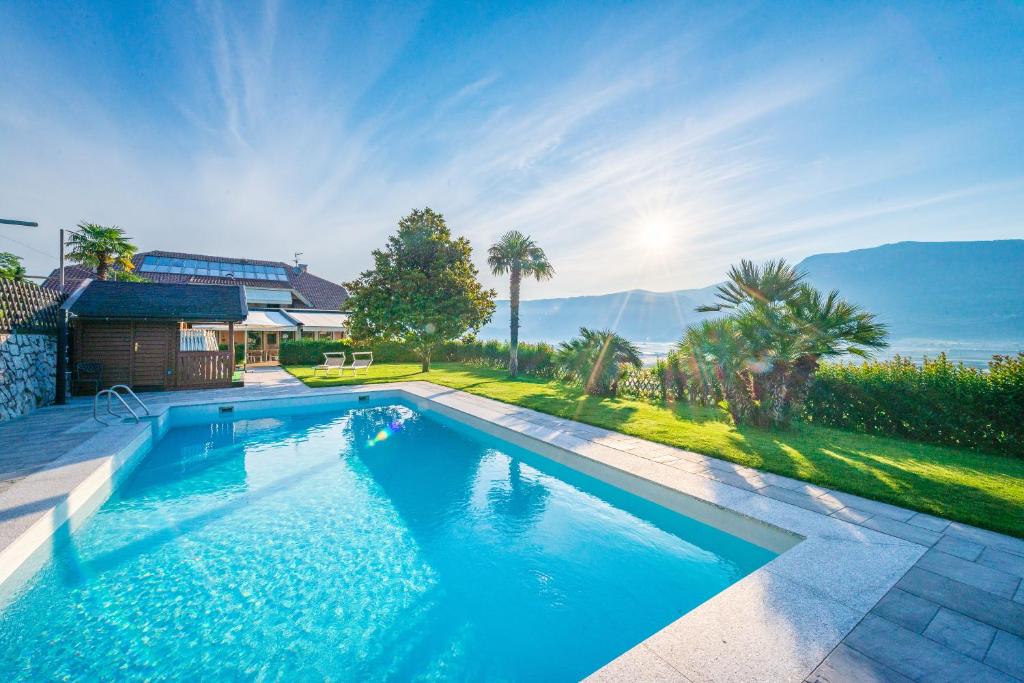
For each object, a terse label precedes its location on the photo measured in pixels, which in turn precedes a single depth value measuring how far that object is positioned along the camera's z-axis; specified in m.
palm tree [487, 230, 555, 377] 19.86
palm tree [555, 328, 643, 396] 13.77
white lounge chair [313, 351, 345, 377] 19.67
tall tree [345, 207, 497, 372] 20.27
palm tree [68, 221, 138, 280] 18.92
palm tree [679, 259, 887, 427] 8.23
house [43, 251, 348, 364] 24.86
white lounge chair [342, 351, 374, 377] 20.19
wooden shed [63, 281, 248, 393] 12.99
